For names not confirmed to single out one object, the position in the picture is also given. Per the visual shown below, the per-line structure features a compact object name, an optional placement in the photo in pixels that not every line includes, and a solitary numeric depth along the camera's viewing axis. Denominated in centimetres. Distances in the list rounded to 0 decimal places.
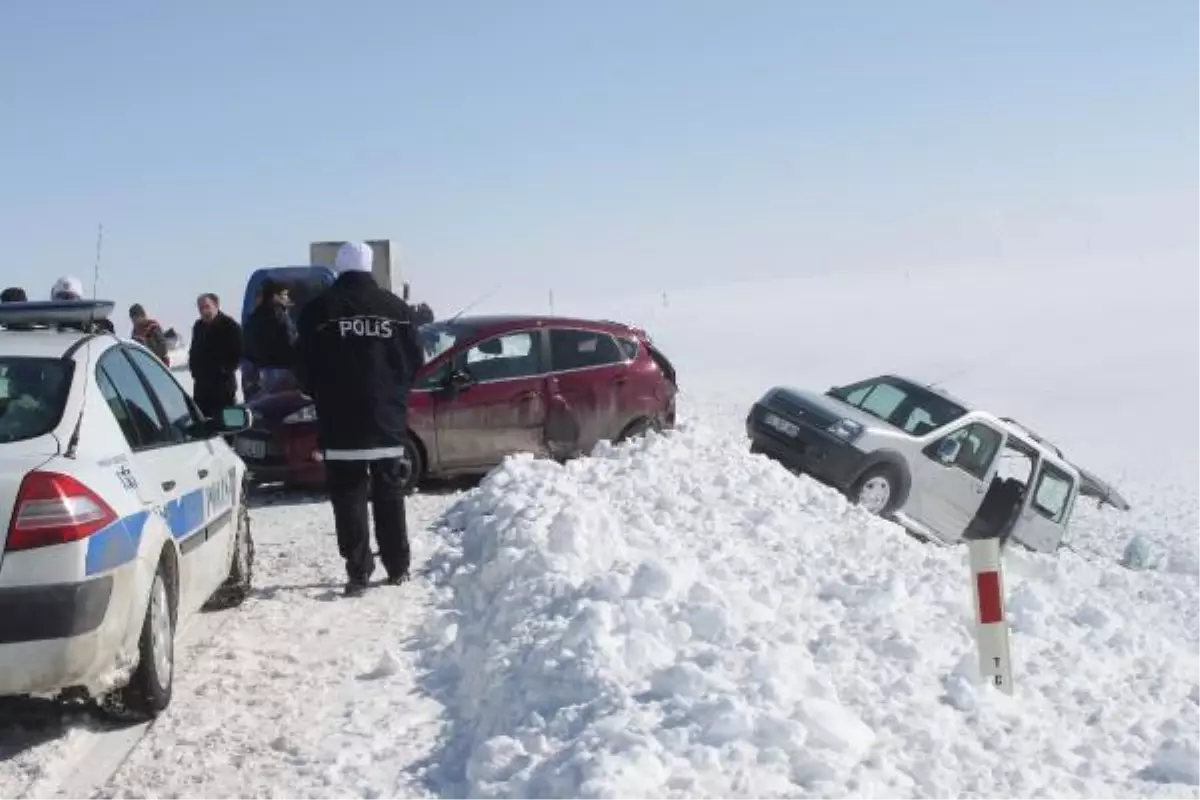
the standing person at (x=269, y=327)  1114
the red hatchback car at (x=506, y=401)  1109
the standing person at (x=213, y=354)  1130
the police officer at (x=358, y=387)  705
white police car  429
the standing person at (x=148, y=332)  1327
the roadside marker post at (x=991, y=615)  562
